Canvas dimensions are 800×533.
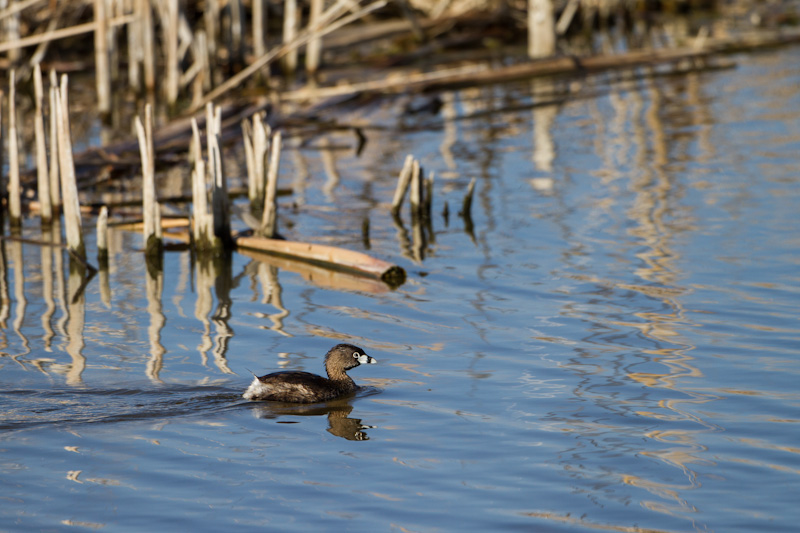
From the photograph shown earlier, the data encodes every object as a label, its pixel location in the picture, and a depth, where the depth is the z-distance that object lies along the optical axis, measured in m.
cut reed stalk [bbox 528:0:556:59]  23.78
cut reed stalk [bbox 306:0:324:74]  23.48
